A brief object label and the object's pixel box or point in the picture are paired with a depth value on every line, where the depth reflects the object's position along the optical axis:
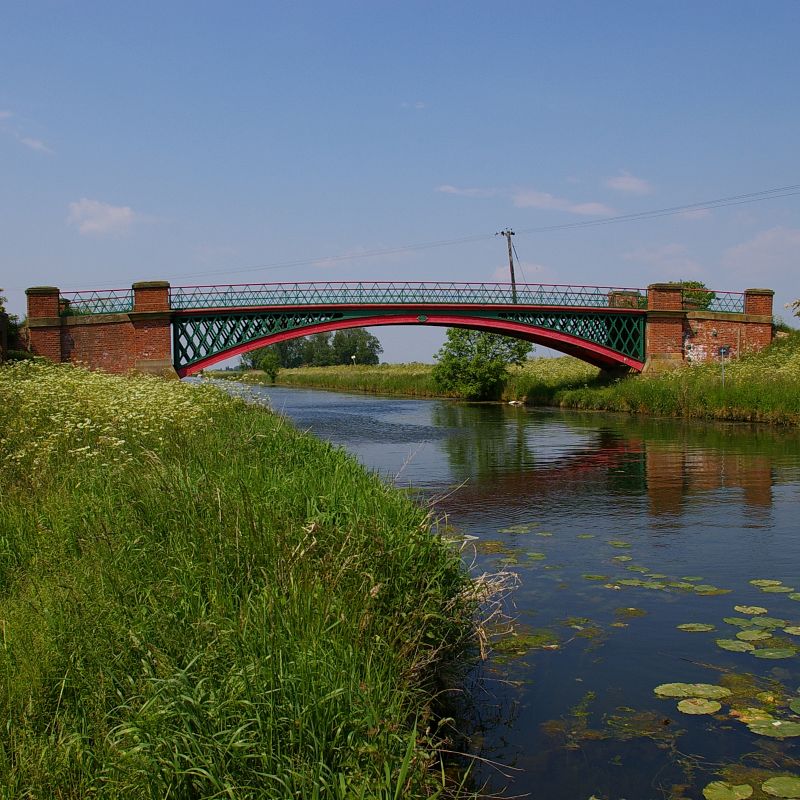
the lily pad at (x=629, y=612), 7.88
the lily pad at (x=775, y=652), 6.77
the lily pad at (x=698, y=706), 5.87
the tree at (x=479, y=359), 46.56
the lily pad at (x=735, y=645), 6.91
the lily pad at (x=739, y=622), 7.51
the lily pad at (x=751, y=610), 7.88
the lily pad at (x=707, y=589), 8.60
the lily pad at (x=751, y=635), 7.13
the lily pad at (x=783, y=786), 4.76
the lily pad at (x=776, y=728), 5.48
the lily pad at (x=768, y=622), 7.48
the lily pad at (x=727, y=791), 4.80
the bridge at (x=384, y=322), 35.56
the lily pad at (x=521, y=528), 12.05
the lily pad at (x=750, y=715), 5.71
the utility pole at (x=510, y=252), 55.53
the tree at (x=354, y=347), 137.00
